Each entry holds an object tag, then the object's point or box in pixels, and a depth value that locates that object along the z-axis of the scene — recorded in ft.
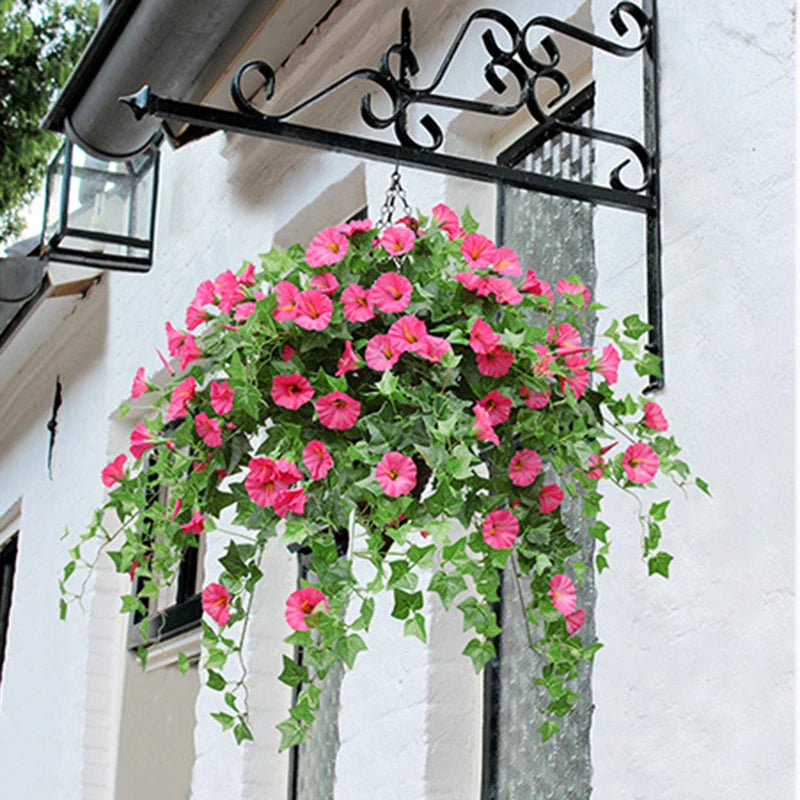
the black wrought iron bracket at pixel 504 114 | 8.72
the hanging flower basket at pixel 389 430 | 7.59
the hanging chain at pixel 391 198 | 8.97
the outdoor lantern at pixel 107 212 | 18.26
